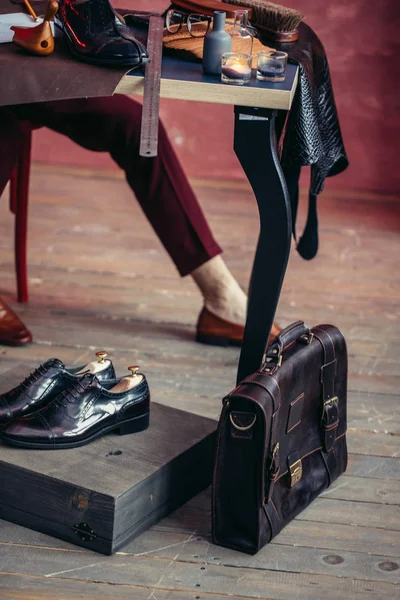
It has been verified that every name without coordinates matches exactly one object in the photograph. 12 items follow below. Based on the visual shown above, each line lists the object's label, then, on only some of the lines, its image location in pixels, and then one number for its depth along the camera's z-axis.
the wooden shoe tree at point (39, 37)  3.31
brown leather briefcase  3.10
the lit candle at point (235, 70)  3.23
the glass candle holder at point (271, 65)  3.25
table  3.22
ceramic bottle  3.26
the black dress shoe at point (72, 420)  3.22
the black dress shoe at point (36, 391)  3.28
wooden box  3.13
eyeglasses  3.47
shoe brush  3.54
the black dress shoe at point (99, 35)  3.26
